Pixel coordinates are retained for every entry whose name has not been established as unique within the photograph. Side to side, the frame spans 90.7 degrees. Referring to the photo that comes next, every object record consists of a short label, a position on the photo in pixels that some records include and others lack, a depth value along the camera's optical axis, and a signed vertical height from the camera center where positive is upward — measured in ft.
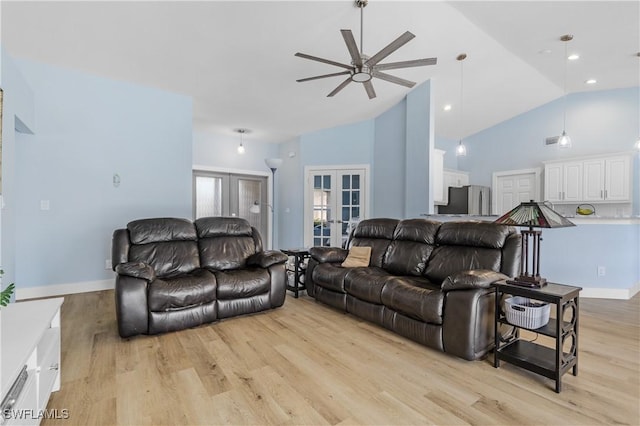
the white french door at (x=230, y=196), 22.02 +1.08
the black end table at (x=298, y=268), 13.33 -2.50
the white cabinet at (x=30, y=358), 3.95 -2.30
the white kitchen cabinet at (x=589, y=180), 18.72 +2.02
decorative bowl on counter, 19.10 +0.17
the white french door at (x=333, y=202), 21.18 +0.58
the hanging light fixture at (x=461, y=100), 14.79 +6.87
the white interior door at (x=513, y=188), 22.48 +1.72
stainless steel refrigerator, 22.15 +0.74
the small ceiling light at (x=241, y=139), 21.65 +5.29
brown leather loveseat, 8.82 -2.10
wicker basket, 6.90 -2.28
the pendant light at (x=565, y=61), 13.42 +7.43
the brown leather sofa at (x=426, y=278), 7.65 -2.09
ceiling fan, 8.88 +4.65
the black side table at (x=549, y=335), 6.48 -2.88
